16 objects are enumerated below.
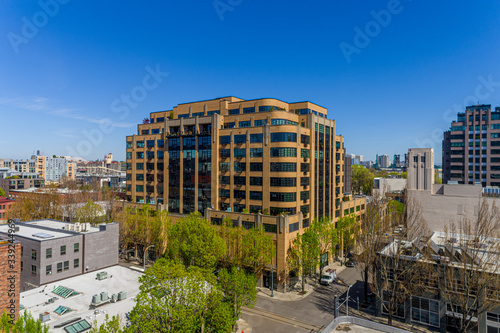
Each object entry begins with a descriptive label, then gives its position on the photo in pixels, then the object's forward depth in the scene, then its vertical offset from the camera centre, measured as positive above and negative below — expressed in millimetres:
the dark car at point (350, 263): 68838 -20849
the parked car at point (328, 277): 56562 -20108
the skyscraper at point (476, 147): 109062 +9261
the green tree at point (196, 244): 45562 -11286
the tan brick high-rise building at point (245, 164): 59438 +1593
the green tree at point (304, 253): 52000 -14216
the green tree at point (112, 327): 20609 -10749
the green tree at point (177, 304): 24766 -11637
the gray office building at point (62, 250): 41438 -11729
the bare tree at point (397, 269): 40219 -13282
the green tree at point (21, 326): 20047 -10433
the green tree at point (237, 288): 35188 -13835
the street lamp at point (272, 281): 50303 -18467
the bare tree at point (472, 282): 34812 -12885
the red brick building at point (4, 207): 106625 -13418
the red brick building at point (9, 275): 25156 -8897
